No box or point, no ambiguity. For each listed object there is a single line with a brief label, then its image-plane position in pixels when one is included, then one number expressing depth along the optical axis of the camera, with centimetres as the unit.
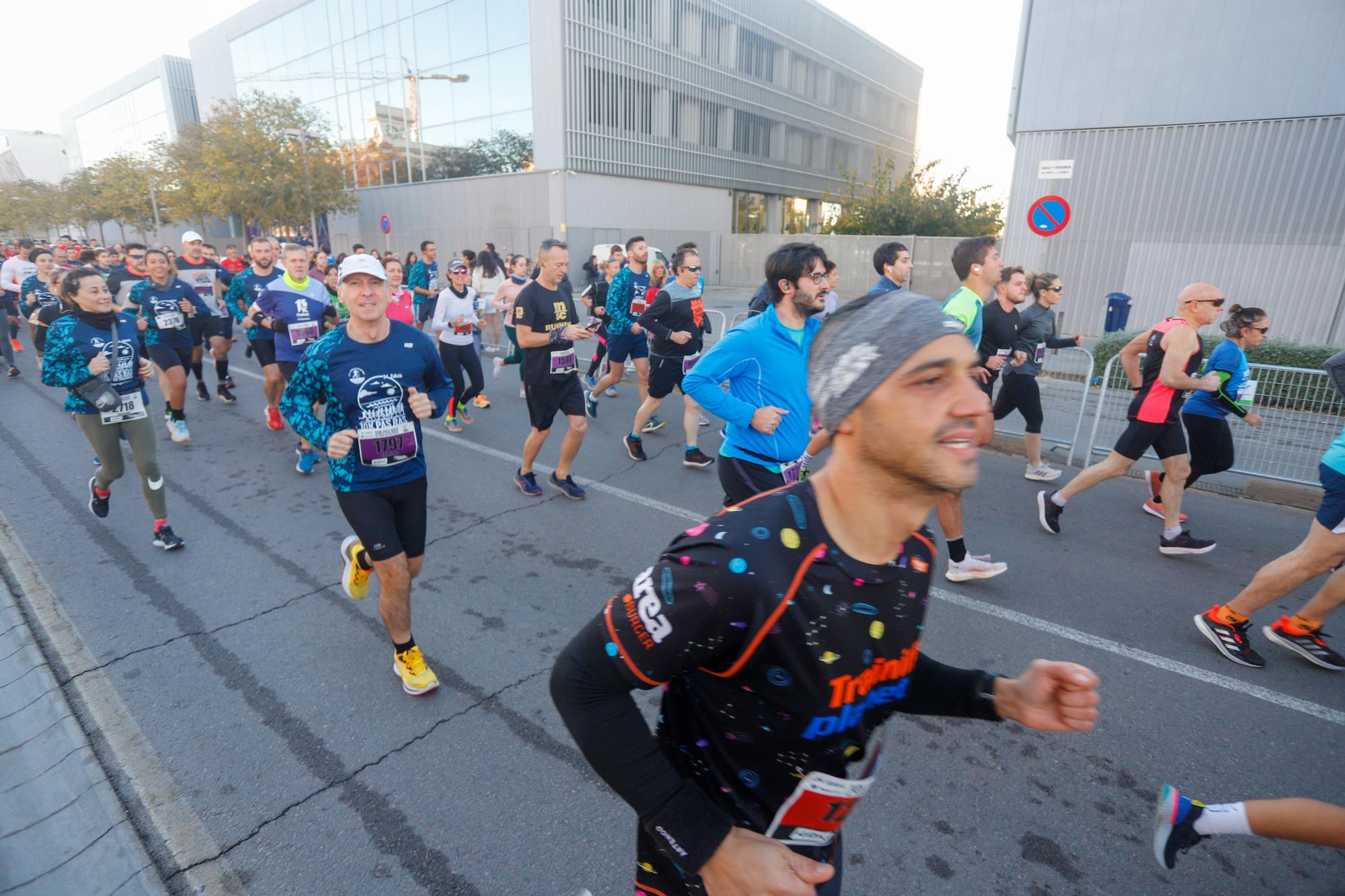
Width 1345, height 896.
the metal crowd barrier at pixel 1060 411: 787
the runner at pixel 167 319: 748
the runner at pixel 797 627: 113
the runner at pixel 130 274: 891
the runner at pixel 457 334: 809
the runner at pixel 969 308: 430
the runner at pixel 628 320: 838
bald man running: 477
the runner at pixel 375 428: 339
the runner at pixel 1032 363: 629
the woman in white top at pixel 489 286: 981
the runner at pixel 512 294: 894
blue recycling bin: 1393
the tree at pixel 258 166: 3125
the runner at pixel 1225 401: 496
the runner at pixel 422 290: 1134
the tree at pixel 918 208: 3002
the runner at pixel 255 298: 777
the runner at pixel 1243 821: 195
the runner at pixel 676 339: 711
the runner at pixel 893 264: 511
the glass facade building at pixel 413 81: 3028
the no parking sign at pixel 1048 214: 913
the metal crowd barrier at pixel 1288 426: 678
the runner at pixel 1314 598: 348
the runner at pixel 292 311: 714
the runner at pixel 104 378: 489
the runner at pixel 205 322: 930
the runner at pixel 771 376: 354
